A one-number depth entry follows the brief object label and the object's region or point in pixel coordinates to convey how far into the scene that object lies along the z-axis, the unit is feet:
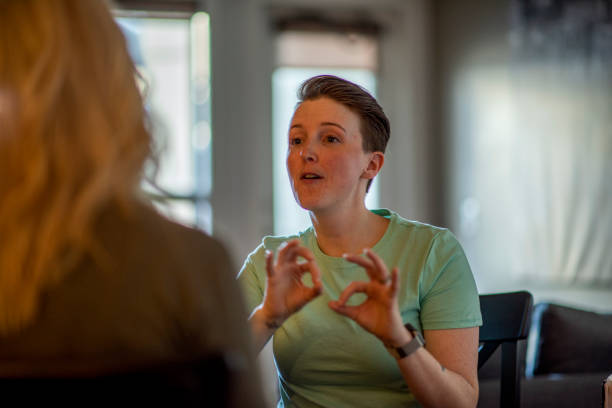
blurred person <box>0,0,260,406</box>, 5.37
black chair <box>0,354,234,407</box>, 4.95
